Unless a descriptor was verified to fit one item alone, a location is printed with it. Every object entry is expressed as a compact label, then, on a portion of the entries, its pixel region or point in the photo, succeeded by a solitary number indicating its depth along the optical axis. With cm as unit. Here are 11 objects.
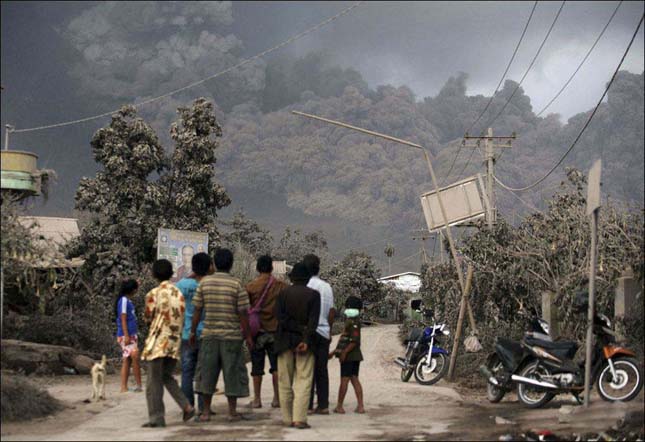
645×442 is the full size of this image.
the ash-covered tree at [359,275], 6400
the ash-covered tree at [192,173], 3144
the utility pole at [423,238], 7211
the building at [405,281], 8674
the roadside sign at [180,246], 2470
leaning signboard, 2473
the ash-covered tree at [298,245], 7881
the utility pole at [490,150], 3478
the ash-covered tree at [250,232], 7056
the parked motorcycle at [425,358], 1645
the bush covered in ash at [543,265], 1588
